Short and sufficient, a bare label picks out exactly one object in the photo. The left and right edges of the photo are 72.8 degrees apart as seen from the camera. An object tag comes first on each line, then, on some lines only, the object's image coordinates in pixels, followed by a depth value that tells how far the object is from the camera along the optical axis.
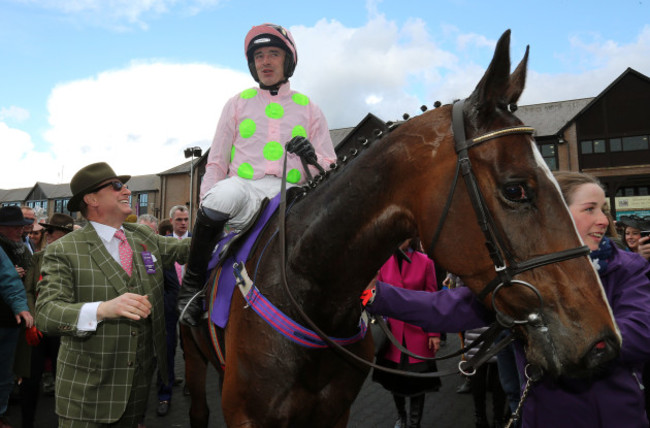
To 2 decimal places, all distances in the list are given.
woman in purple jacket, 2.04
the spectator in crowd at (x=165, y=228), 8.04
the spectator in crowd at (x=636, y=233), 4.64
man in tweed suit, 2.41
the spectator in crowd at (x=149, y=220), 8.89
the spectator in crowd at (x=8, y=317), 4.56
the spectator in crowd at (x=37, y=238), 7.00
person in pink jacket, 4.27
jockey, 2.82
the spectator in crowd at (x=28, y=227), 6.28
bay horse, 1.45
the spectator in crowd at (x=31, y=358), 4.56
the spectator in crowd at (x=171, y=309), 6.12
